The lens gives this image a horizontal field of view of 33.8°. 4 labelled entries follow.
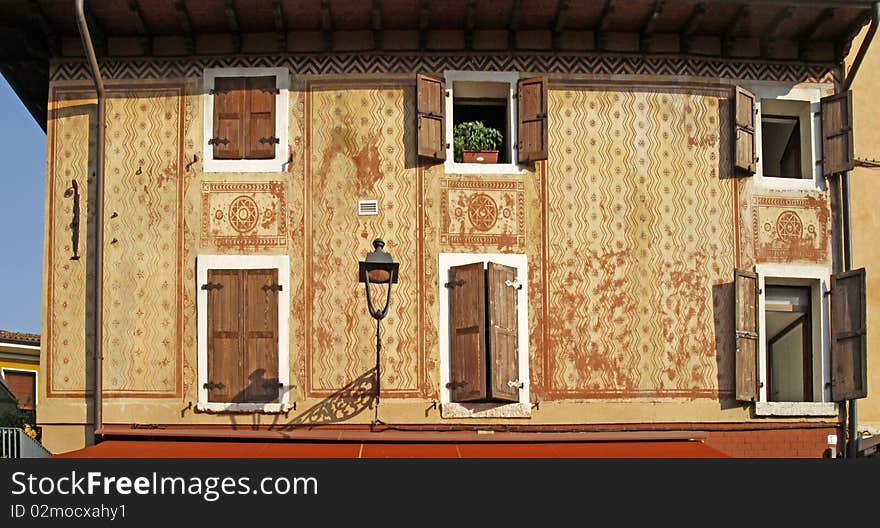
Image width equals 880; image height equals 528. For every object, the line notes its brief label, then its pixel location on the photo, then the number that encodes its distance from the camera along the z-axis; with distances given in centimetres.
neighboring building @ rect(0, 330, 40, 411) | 2658
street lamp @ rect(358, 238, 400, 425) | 1522
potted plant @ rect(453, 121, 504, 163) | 1686
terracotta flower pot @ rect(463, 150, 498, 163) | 1673
